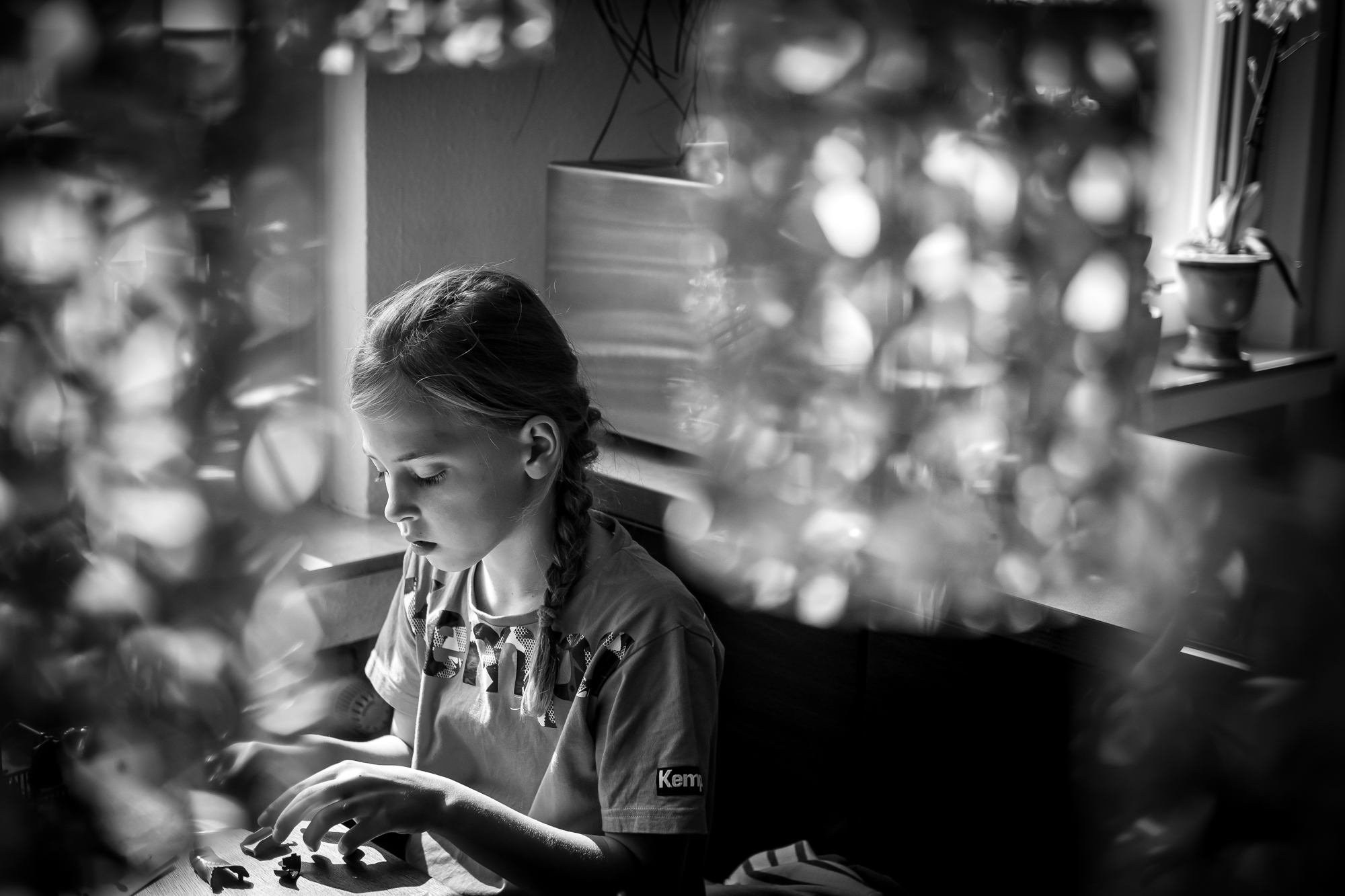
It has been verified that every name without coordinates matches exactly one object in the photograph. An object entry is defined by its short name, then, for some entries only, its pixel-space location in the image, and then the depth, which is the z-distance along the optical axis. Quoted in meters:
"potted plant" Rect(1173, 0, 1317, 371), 1.31
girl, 0.83
